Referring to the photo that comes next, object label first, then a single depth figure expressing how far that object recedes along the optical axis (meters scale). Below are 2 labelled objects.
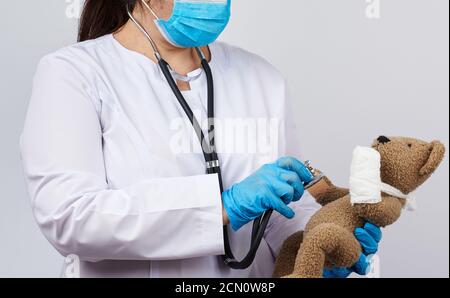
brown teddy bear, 1.68
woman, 1.74
